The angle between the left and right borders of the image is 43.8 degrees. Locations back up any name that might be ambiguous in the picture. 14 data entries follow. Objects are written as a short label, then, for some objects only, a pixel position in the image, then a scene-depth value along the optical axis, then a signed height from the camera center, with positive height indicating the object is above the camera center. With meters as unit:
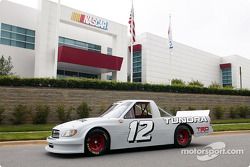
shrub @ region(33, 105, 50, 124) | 19.00 -1.00
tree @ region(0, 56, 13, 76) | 27.58 +2.84
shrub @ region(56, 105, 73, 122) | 19.92 -1.03
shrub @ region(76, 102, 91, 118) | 20.75 -0.80
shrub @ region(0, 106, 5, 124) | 17.87 -0.82
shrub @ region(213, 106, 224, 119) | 28.48 -1.21
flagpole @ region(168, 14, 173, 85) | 35.49 +7.03
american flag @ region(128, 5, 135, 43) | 29.31 +7.07
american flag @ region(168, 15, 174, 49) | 35.50 +7.17
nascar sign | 34.72 +9.01
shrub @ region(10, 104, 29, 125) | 18.38 -1.02
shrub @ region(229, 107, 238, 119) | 29.83 -1.35
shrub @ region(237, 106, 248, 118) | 30.47 -1.18
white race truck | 7.96 -0.90
